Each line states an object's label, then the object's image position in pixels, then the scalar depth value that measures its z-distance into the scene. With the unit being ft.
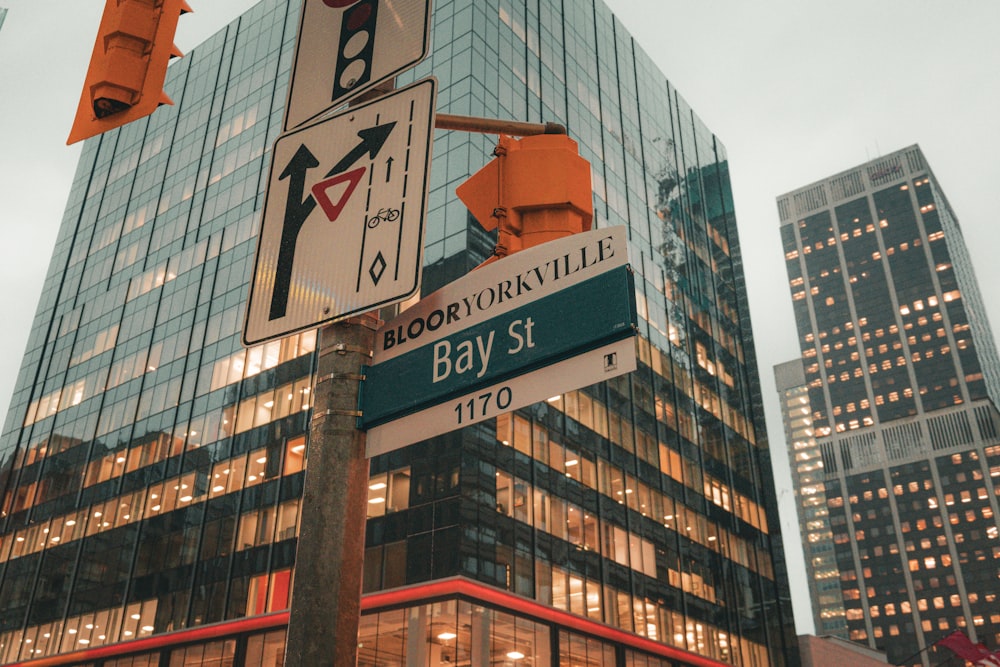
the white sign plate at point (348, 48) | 12.48
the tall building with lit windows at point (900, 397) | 476.95
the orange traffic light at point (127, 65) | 11.05
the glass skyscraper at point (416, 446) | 115.85
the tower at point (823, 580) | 596.29
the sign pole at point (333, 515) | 9.55
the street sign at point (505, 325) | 10.46
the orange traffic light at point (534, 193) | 12.25
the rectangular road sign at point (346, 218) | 10.97
